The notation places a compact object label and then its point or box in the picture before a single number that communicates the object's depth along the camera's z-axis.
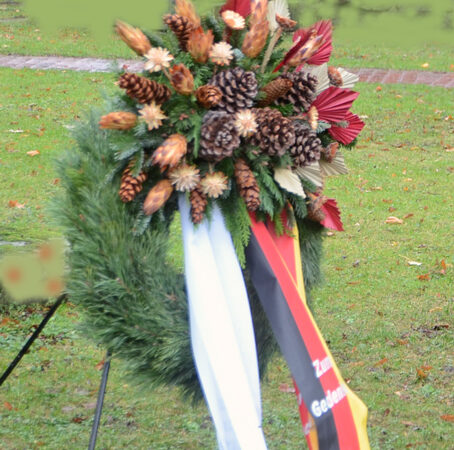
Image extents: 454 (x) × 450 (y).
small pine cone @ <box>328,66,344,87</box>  3.02
